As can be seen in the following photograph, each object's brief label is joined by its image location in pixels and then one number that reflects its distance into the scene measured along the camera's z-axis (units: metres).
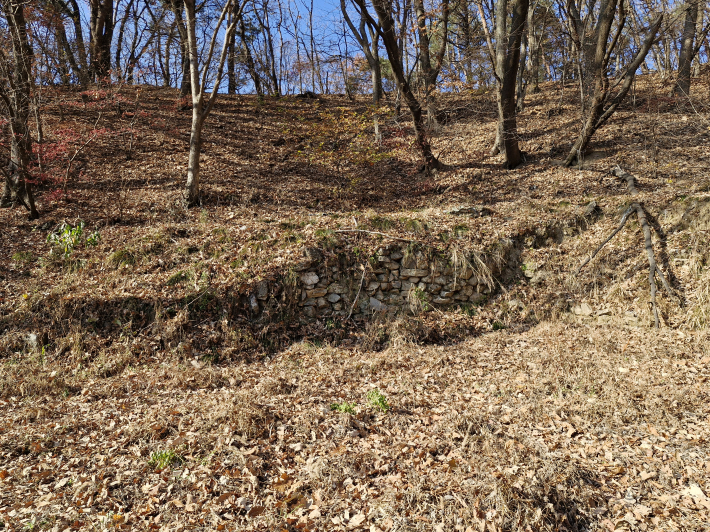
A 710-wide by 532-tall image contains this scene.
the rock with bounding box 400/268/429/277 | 8.09
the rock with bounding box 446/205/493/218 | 9.25
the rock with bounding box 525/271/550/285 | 7.91
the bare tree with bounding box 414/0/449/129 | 12.24
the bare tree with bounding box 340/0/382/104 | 13.07
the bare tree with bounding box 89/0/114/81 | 15.58
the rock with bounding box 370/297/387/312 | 7.93
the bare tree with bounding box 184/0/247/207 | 9.68
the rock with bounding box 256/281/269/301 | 7.50
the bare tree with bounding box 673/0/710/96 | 12.27
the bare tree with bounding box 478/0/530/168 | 10.25
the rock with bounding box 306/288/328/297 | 7.81
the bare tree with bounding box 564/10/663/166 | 9.22
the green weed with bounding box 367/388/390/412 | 5.04
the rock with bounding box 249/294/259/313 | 7.43
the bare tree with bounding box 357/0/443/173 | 10.05
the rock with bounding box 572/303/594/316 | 7.22
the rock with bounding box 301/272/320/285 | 7.81
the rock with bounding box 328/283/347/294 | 7.95
